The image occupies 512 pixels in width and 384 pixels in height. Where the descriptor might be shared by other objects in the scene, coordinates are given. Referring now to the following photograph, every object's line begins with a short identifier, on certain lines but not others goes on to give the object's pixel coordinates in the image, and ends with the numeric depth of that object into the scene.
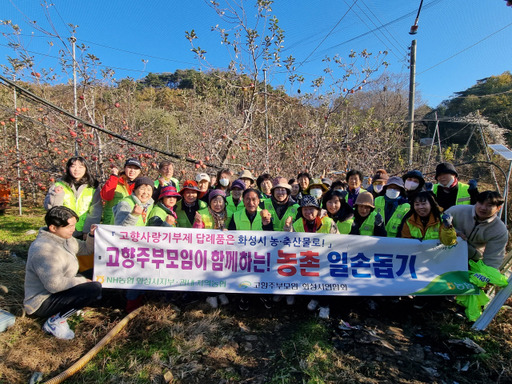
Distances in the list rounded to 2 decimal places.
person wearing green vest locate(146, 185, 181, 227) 3.72
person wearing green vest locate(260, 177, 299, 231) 4.08
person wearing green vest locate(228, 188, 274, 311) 3.82
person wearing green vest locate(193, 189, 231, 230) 3.87
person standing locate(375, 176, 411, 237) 3.99
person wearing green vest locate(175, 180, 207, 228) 4.11
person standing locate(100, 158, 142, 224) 4.07
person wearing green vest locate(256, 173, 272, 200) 5.02
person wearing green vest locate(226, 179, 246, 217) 4.29
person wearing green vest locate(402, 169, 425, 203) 4.42
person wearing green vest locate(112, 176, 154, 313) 3.47
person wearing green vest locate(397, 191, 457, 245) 3.38
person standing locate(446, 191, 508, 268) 3.27
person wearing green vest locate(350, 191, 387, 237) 3.88
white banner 3.45
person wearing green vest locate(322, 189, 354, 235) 3.89
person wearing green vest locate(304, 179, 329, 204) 4.57
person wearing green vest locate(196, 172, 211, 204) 4.57
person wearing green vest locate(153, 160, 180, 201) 4.61
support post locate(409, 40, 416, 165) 9.23
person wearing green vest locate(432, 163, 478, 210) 4.11
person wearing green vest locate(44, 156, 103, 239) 3.69
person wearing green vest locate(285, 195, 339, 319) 3.62
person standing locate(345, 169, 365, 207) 4.90
